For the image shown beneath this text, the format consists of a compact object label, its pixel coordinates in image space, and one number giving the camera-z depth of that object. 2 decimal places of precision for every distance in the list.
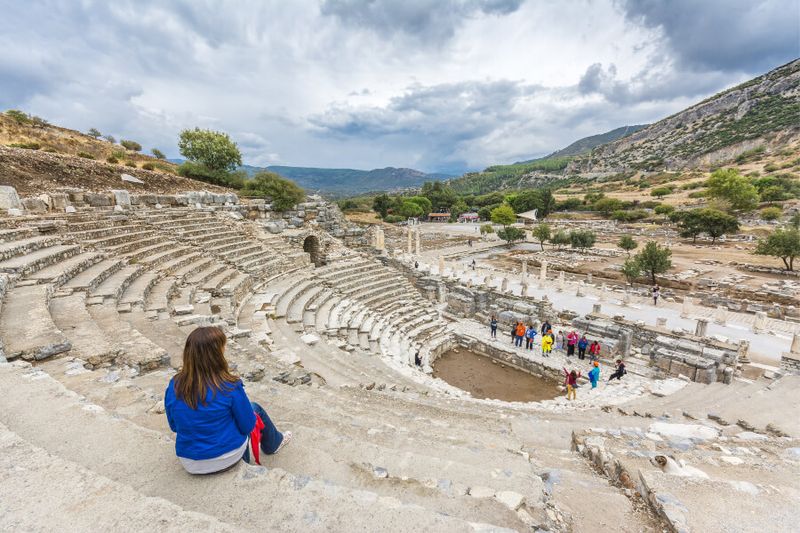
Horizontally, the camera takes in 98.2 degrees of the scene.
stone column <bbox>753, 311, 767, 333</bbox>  13.85
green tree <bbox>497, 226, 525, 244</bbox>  41.53
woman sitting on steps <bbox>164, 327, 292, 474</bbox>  2.43
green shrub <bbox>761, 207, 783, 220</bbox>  46.47
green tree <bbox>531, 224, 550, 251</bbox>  38.41
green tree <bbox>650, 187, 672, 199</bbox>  68.38
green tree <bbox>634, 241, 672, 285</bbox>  22.00
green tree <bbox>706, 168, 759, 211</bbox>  50.69
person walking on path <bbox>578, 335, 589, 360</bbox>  12.80
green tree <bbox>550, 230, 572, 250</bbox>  38.82
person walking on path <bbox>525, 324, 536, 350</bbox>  13.61
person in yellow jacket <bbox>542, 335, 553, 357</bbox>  13.12
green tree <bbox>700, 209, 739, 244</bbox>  37.34
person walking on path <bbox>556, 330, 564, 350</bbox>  13.67
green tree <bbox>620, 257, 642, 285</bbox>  22.44
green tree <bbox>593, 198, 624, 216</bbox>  63.41
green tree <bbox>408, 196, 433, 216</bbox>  72.44
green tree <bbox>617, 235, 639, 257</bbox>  33.53
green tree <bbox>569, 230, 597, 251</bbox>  36.06
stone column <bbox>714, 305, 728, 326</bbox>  14.76
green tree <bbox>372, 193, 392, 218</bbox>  65.75
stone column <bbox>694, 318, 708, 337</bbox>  12.75
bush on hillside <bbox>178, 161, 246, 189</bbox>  25.12
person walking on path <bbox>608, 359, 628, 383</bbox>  11.20
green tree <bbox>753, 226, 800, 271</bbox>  23.36
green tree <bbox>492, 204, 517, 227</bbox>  49.88
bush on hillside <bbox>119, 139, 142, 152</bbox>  30.23
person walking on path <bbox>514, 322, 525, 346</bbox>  13.85
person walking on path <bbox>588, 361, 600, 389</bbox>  10.78
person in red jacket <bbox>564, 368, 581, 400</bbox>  10.49
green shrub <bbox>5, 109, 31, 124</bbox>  24.27
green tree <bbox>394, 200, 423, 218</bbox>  65.56
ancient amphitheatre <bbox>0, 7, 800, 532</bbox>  2.44
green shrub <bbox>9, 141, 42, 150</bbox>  18.73
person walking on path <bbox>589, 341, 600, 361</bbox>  12.49
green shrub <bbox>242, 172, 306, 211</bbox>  22.81
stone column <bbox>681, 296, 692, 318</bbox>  15.55
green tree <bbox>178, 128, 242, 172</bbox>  26.22
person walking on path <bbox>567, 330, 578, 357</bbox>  13.08
